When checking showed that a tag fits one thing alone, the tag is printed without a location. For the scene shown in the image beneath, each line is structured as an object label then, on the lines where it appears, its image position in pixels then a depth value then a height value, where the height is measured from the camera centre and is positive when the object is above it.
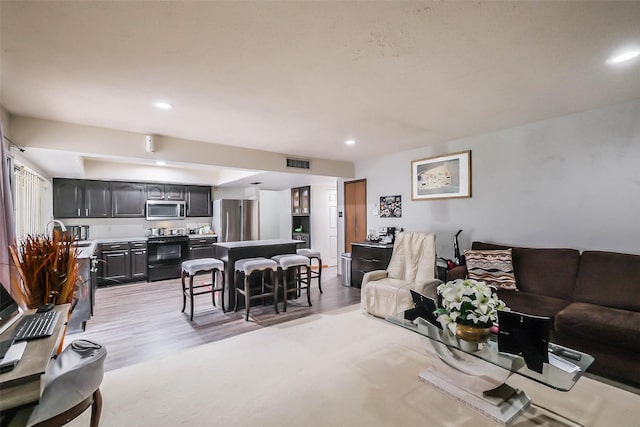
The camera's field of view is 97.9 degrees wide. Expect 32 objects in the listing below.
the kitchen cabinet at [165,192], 6.31 +0.55
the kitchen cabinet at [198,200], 6.83 +0.36
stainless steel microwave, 6.25 +0.12
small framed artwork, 4.92 +0.13
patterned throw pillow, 3.21 -0.66
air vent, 4.96 +0.92
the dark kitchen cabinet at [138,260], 5.68 -0.92
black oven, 5.87 -0.87
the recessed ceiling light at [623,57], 1.90 +1.08
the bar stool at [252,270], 3.66 -0.77
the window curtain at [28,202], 3.54 +0.21
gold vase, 1.92 -0.84
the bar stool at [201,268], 3.65 -0.71
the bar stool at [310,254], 4.66 -0.67
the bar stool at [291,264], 3.96 -0.73
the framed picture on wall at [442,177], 4.04 +0.56
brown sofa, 2.19 -0.87
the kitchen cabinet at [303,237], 7.53 -0.65
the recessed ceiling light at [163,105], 2.67 +1.07
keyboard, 1.47 -0.63
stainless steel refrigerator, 6.79 -0.13
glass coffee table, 1.74 -1.15
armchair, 3.42 -0.87
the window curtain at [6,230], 1.96 -0.10
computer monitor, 1.59 -0.56
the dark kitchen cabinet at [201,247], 6.49 -0.76
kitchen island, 4.02 -0.57
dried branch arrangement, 1.98 -0.39
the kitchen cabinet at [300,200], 7.54 +0.38
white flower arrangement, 1.91 -0.65
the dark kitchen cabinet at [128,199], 5.94 +0.36
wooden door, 5.61 +0.03
